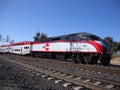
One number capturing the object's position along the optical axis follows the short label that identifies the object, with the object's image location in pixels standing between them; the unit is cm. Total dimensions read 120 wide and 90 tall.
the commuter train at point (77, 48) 1686
